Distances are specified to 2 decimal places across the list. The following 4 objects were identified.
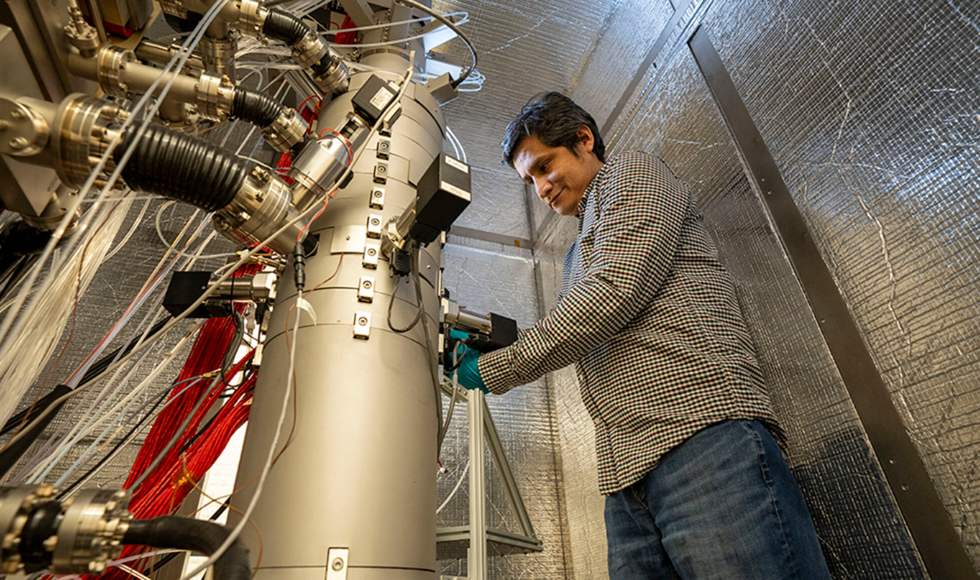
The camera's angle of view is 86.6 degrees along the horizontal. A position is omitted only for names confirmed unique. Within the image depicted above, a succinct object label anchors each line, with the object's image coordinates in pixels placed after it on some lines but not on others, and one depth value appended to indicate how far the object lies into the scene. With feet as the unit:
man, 2.41
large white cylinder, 2.03
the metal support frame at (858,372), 2.45
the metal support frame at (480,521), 3.47
